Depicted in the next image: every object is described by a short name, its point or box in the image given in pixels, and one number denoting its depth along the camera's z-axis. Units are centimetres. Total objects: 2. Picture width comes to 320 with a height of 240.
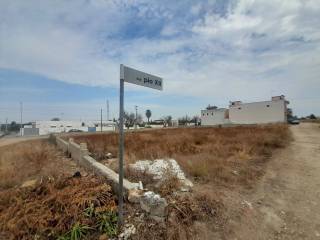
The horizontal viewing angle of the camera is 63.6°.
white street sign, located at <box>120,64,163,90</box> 354
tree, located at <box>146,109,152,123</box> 11727
